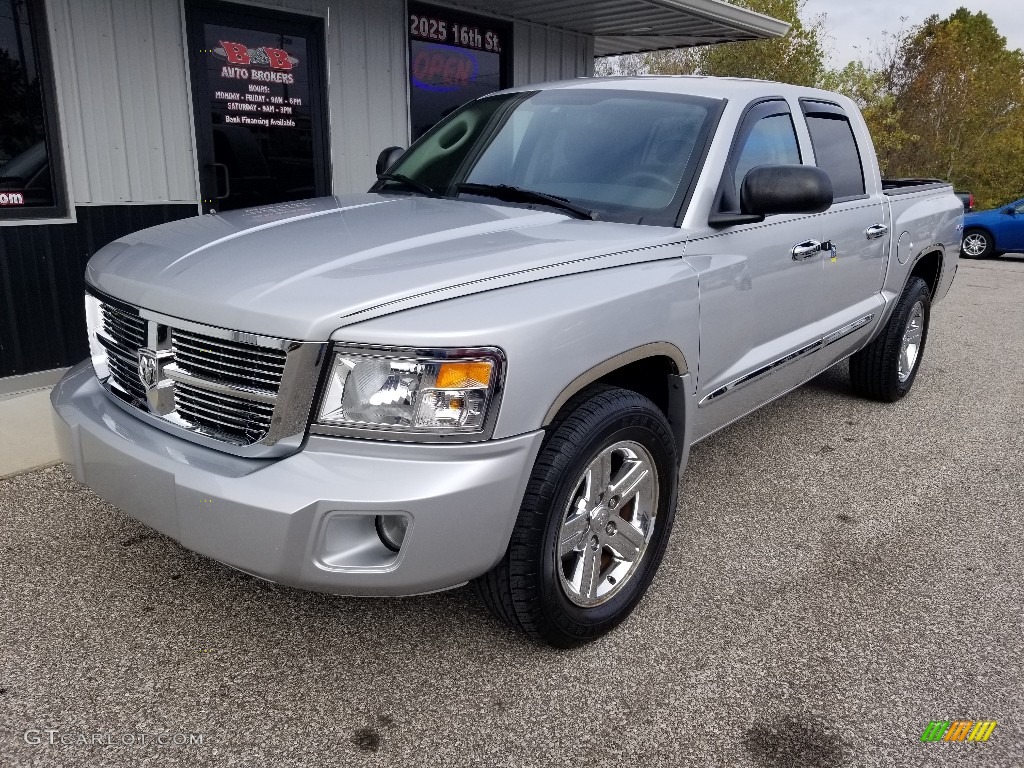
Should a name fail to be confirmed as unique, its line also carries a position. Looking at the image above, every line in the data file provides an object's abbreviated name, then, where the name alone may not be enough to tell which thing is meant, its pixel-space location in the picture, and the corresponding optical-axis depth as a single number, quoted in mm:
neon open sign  7668
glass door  6082
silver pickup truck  2033
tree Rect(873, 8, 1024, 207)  26547
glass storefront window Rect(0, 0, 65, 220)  5086
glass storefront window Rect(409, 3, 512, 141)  7598
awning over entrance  7867
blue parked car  15289
